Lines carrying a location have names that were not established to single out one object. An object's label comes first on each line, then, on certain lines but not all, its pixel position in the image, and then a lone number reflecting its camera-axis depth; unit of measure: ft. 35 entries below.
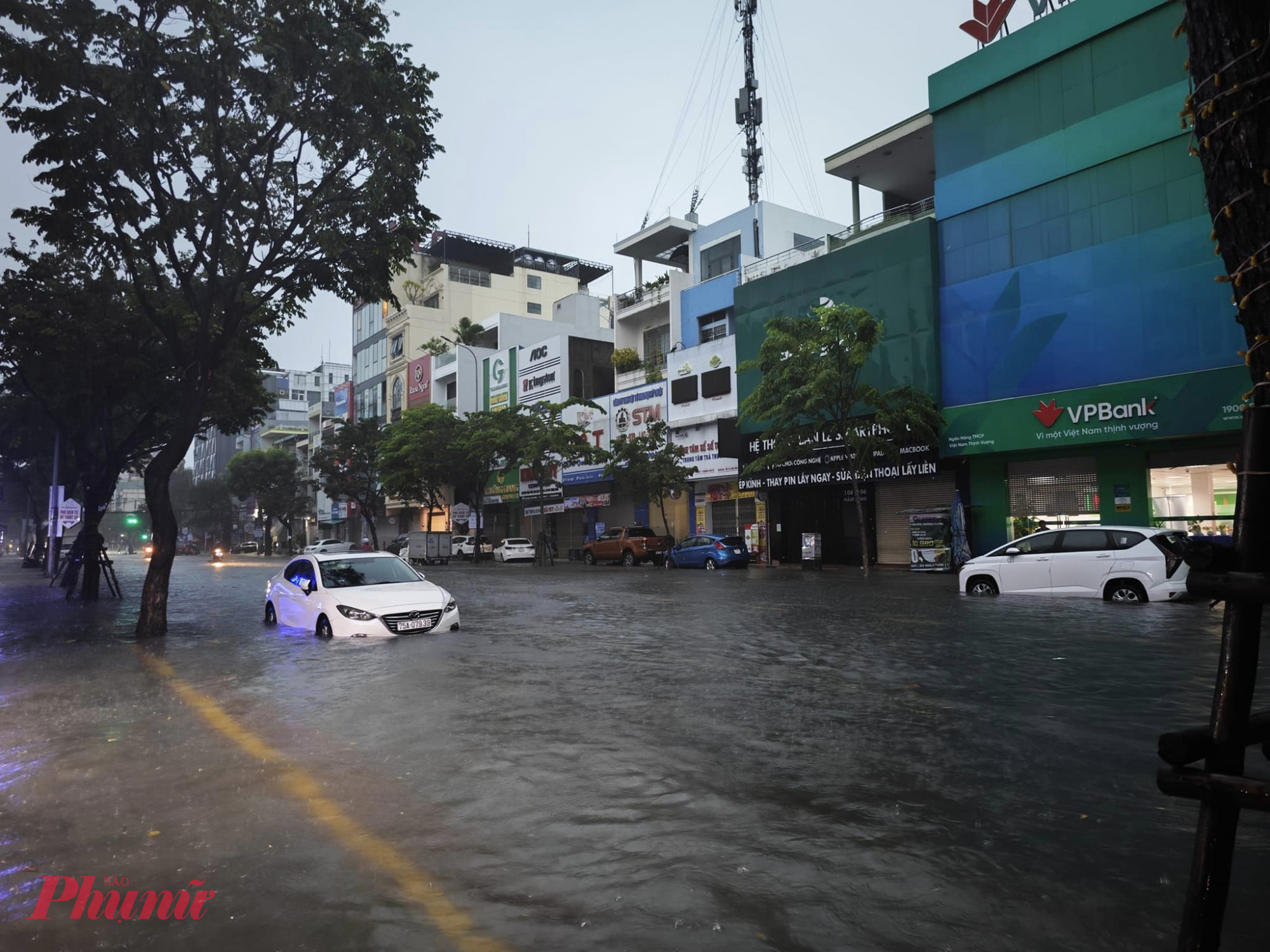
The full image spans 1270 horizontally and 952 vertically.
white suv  46.96
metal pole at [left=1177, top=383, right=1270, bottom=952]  6.77
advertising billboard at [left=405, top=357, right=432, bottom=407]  209.97
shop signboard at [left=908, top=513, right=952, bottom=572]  86.53
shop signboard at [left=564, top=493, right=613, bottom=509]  144.63
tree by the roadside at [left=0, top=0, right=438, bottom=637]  42.27
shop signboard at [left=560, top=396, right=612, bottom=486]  145.48
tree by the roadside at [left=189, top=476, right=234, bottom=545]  328.29
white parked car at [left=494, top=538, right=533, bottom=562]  142.31
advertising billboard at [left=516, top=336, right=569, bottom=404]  162.71
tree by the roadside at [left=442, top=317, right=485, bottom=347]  191.52
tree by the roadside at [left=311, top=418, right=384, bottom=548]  196.44
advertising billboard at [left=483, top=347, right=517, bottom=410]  178.19
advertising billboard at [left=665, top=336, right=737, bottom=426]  118.83
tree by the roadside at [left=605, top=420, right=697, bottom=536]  119.75
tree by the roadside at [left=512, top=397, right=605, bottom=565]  130.82
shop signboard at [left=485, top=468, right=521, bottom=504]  172.10
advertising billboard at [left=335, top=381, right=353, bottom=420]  263.70
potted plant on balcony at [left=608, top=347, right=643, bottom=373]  140.97
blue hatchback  104.01
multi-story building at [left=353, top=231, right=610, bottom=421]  226.58
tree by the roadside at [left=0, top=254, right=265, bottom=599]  69.72
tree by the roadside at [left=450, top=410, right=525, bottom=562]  140.05
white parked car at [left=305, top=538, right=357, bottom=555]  154.05
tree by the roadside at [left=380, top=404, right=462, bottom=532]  154.81
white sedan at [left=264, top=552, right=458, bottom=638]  37.40
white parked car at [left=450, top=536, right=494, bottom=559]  162.09
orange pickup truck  121.19
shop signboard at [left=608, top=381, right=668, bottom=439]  131.85
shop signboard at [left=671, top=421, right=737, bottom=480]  119.14
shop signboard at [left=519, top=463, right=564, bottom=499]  152.05
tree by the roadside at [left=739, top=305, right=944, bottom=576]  84.38
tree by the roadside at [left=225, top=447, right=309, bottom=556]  256.11
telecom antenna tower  152.15
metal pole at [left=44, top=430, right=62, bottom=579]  117.39
